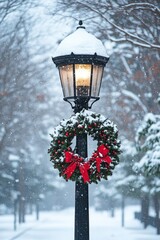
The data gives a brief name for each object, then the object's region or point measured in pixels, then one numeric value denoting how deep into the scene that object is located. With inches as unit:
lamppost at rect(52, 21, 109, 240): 297.7
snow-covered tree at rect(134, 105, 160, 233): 664.4
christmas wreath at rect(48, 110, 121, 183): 282.7
